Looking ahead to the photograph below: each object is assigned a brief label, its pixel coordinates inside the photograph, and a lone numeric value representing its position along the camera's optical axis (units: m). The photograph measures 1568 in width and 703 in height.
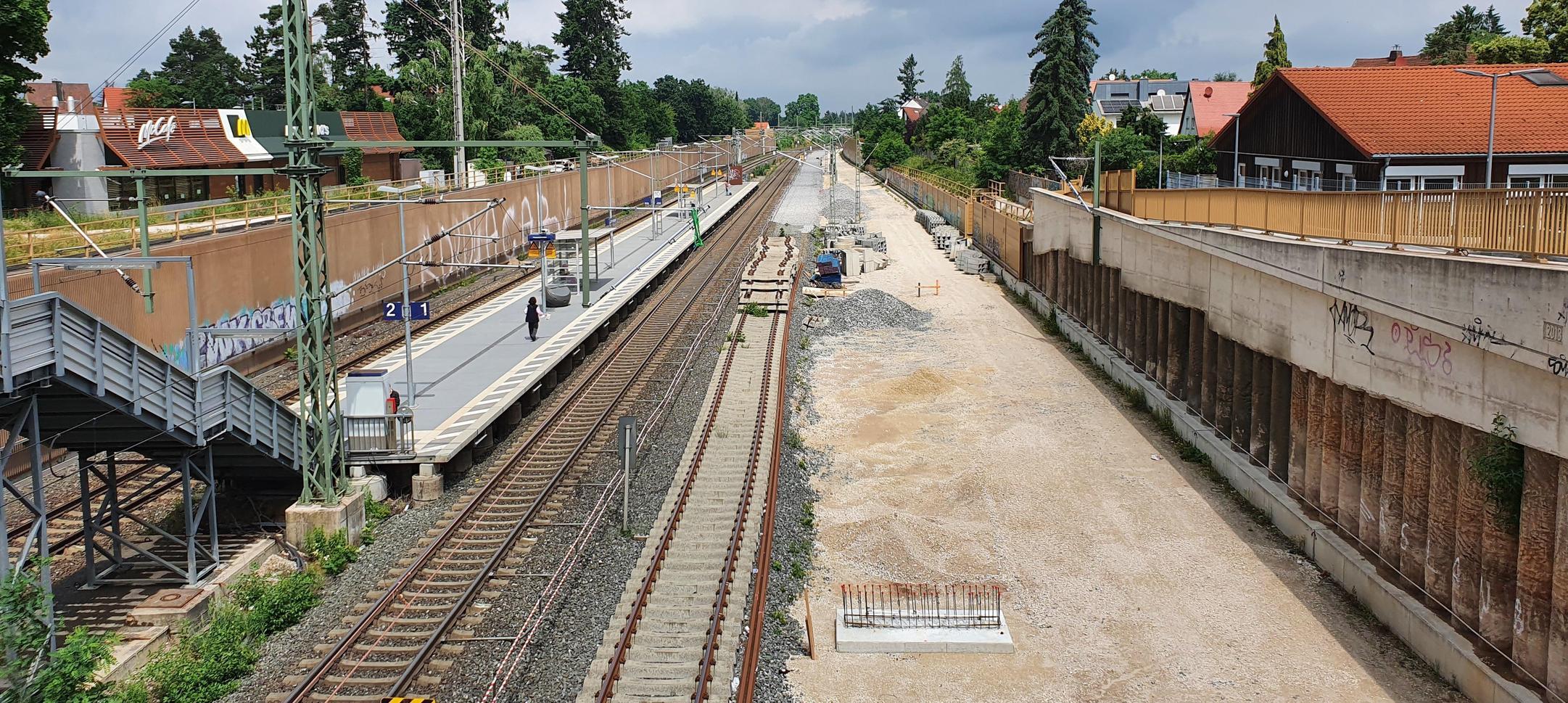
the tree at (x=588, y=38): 138.38
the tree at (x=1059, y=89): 80.62
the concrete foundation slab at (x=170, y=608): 17.80
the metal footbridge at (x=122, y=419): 15.28
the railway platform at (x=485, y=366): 25.03
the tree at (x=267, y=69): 99.44
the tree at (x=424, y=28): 102.31
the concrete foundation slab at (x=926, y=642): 17.53
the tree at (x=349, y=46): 102.38
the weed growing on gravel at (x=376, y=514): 22.69
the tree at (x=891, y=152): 142.75
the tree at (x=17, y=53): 33.34
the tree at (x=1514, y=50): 54.59
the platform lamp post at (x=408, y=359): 27.81
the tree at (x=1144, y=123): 72.25
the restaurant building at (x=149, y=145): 43.97
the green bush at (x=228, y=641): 15.63
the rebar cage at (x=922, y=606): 18.17
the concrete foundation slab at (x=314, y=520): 20.94
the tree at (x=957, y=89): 163.00
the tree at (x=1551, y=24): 54.66
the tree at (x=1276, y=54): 76.38
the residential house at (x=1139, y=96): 127.50
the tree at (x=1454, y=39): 98.62
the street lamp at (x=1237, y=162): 43.95
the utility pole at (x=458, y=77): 51.66
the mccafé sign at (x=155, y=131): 47.44
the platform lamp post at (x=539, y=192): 67.69
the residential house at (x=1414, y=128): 34.75
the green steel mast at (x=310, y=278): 21.11
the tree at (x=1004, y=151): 84.69
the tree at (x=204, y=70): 95.94
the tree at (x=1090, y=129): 83.38
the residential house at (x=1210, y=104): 85.75
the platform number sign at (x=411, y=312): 28.47
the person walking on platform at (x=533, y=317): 37.19
